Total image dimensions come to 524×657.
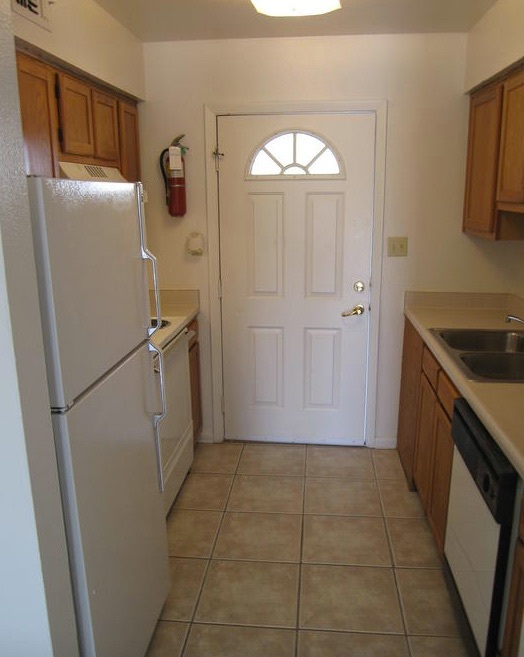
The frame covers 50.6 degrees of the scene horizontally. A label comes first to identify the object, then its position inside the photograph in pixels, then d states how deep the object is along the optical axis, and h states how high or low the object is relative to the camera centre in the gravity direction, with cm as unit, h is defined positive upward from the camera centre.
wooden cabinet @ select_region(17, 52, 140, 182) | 198 +41
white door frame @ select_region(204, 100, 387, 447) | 306 -4
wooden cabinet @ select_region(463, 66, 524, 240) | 234 +26
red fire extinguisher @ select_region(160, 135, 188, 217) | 308 +25
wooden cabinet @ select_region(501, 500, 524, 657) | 141 -99
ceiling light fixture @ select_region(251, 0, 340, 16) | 203 +78
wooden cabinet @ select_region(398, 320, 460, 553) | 219 -93
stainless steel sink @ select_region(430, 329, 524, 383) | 225 -57
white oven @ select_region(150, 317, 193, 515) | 260 -94
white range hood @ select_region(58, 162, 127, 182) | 214 +21
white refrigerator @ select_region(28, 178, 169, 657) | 128 -47
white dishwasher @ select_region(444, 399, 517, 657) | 151 -92
